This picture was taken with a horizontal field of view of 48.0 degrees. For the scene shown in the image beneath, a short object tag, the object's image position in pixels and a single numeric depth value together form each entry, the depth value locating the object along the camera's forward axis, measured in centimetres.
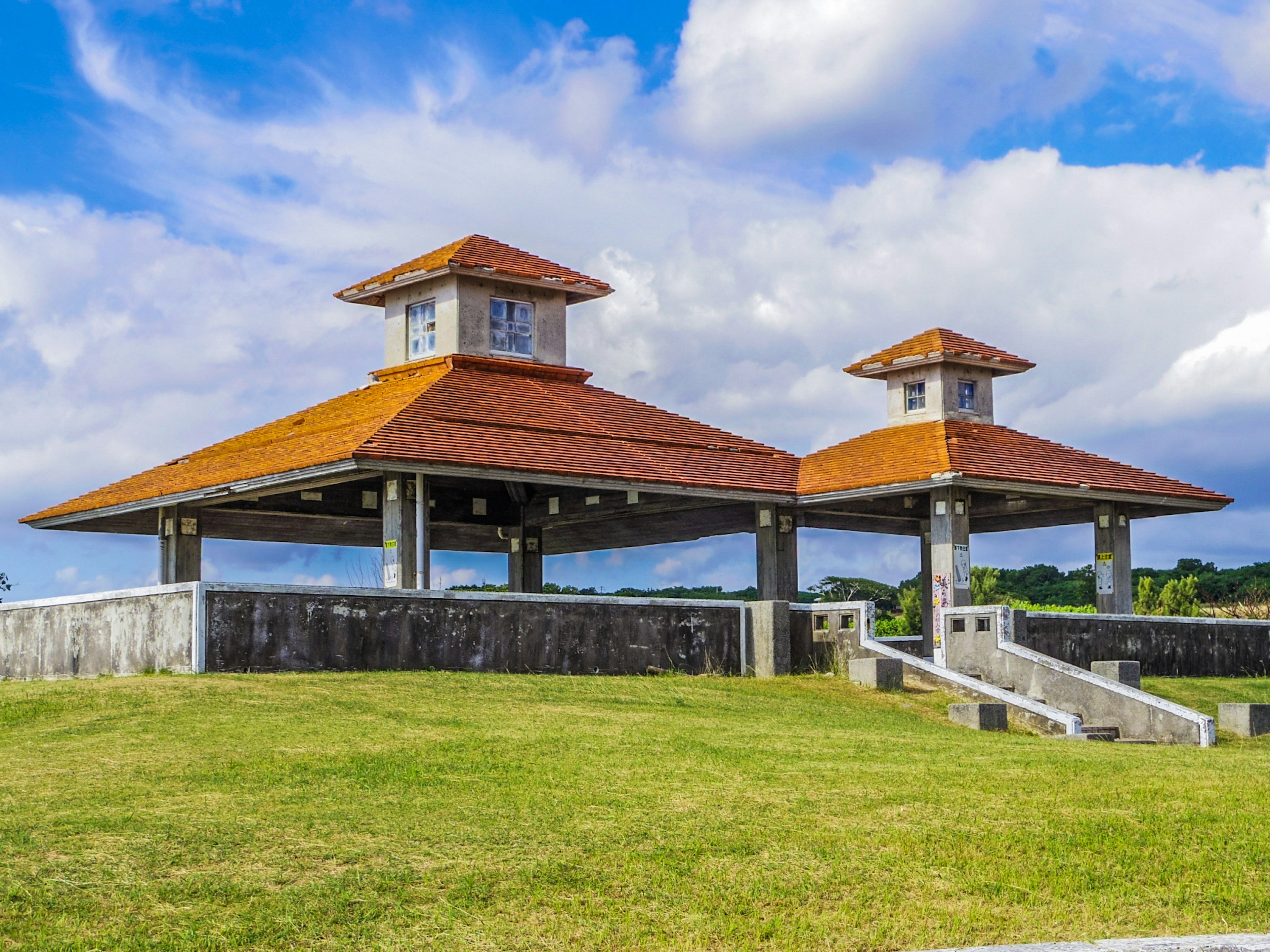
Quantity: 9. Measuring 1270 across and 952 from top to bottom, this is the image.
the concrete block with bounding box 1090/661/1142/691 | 2088
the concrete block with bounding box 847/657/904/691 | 1980
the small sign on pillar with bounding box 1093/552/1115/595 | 2797
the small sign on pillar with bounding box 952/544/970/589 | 2525
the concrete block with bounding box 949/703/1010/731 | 1742
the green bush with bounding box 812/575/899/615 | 5412
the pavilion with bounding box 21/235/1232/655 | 2197
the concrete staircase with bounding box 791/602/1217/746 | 1838
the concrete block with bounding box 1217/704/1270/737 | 1911
